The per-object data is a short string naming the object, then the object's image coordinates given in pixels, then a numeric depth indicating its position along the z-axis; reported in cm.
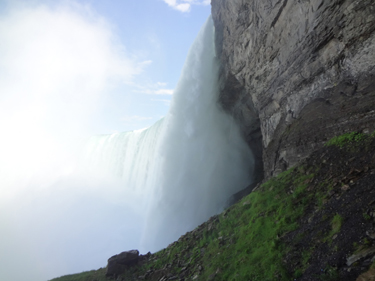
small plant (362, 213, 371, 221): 513
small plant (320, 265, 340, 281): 447
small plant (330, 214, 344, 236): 557
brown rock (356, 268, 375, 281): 383
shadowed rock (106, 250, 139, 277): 1374
